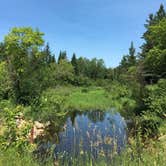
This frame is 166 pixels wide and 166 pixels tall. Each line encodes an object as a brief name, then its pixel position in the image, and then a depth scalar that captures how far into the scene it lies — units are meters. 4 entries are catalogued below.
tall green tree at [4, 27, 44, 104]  13.31
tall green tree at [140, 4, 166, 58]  26.87
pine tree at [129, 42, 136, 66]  35.73
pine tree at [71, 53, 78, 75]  39.67
